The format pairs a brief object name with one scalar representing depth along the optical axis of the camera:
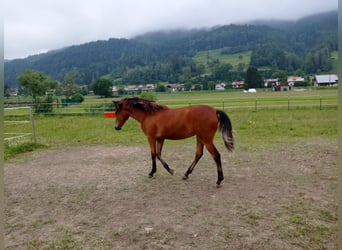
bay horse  4.16
